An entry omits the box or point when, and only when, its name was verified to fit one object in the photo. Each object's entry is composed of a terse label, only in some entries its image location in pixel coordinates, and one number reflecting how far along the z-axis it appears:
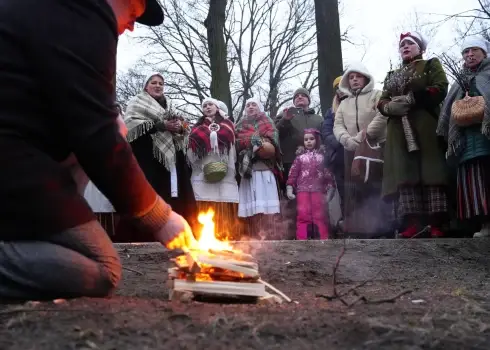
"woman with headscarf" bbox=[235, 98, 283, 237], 7.25
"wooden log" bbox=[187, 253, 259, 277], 2.89
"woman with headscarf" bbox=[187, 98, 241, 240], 6.95
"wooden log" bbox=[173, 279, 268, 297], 2.90
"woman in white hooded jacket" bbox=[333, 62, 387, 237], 6.63
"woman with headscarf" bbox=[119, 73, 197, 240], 6.56
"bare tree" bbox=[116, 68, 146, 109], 22.70
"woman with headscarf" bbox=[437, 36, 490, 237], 5.53
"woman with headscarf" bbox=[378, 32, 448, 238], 5.97
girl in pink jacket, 7.06
